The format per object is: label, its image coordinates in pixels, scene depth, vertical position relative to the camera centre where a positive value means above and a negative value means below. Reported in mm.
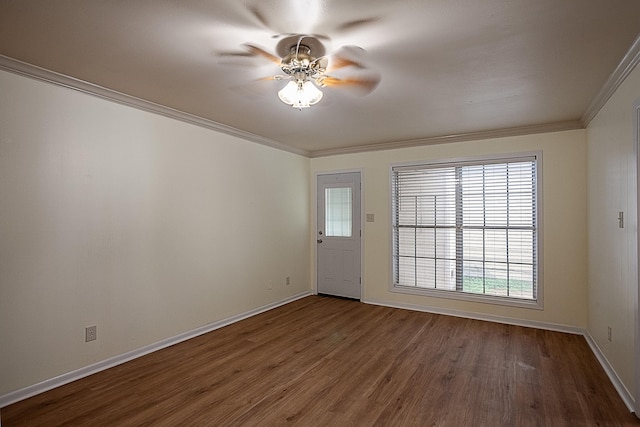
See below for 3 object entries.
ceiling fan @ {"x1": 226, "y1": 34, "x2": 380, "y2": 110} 2160 +1090
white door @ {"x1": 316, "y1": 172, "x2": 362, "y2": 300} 5438 -253
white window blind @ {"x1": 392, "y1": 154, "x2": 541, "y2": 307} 4215 -126
